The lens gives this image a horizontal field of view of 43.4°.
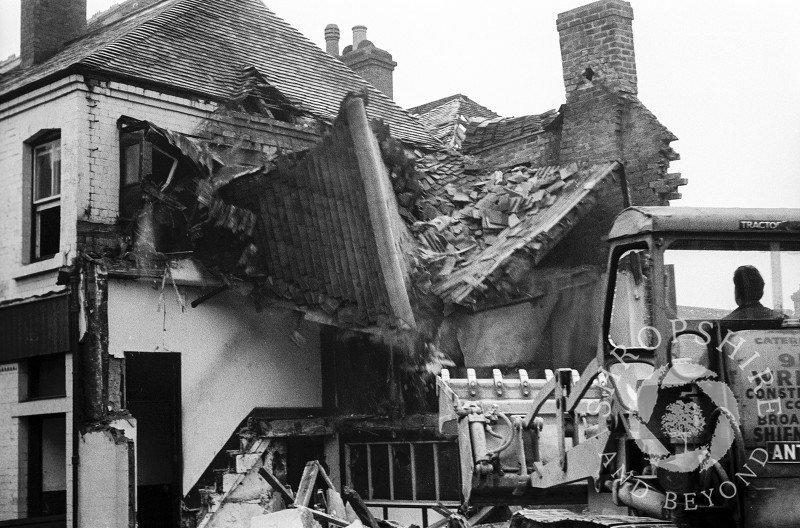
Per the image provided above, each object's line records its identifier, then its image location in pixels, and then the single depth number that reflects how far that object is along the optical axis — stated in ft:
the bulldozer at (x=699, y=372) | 16.84
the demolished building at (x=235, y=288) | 38.01
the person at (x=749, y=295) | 17.61
